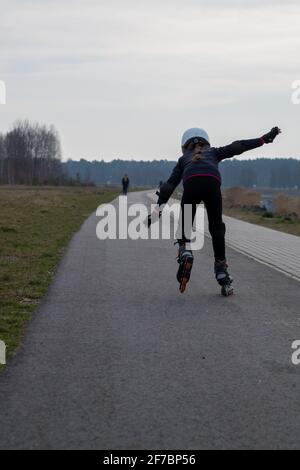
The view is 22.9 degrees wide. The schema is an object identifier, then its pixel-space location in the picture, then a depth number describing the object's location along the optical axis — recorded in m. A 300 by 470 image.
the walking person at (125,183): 56.72
